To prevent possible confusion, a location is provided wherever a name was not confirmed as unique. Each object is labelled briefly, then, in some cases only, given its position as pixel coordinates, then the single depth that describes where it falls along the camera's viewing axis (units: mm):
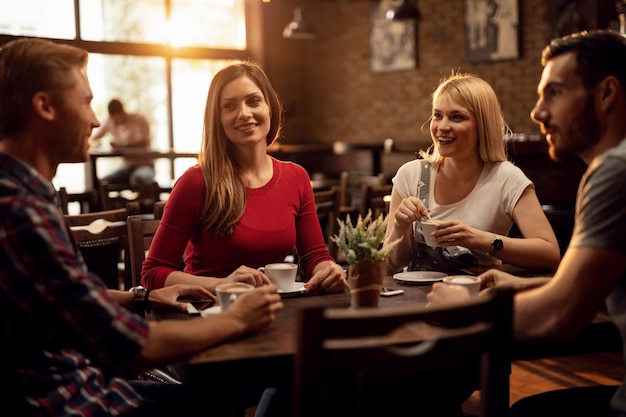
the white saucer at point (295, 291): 1809
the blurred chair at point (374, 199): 3381
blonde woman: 2248
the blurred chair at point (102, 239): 2367
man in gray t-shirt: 1325
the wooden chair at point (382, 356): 1110
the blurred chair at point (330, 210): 3246
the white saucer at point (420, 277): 1914
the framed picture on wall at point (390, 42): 8758
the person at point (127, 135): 8117
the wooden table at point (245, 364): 1305
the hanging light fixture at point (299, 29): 8359
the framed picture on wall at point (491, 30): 7531
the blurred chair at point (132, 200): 4023
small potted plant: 1659
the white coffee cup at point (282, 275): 1801
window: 8375
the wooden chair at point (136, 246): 2213
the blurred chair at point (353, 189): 4594
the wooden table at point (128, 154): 5941
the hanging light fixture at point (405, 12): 7203
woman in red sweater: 2109
